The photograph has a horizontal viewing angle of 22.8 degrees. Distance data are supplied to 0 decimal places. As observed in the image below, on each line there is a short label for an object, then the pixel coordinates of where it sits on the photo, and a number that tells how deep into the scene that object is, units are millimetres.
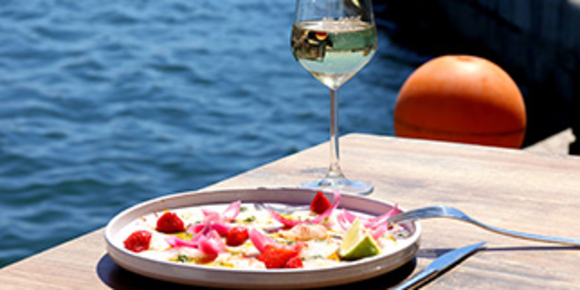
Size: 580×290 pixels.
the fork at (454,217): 1323
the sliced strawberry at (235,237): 1296
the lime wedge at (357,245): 1249
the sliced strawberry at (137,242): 1277
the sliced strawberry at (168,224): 1331
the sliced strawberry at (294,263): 1221
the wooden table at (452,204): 1269
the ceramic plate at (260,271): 1203
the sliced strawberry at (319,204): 1395
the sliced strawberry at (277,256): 1228
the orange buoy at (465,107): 3042
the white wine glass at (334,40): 1515
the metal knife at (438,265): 1242
